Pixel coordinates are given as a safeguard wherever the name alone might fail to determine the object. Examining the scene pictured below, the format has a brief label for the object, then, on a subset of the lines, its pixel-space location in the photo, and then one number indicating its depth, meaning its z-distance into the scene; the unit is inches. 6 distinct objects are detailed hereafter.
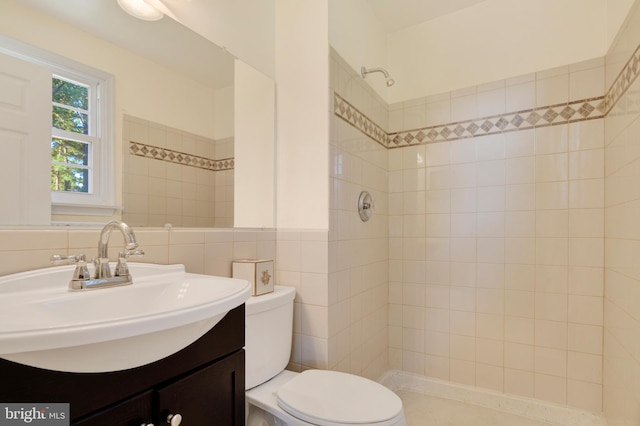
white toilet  43.3
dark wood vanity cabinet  22.0
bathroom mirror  42.2
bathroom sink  21.1
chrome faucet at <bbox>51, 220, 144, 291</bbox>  34.9
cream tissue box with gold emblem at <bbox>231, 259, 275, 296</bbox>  55.7
